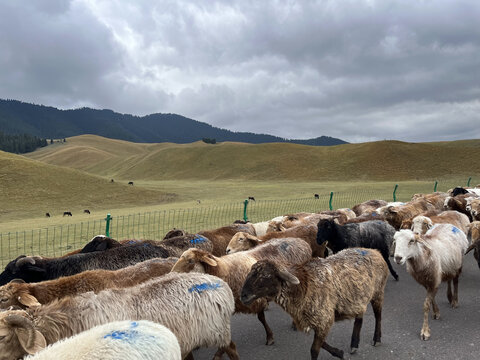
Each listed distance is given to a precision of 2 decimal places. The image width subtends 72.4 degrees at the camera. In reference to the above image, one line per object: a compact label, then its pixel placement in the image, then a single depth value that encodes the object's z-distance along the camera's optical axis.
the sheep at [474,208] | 10.43
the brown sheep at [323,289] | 4.48
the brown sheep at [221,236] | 8.33
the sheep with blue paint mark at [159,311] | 3.66
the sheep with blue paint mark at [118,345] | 2.80
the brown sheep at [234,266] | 5.20
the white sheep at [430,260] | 5.85
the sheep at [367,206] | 13.73
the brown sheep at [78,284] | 4.27
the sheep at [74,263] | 6.15
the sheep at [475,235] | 6.64
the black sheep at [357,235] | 8.03
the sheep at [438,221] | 8.27
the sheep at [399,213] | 10.80
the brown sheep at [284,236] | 7.59
